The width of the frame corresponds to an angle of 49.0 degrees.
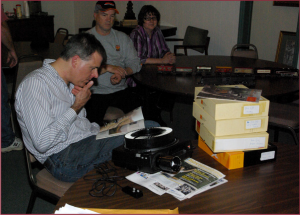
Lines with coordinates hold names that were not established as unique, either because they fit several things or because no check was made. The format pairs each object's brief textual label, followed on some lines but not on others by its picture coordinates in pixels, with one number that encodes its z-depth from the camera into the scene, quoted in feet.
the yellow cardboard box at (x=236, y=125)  4.59
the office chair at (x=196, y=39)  15.17
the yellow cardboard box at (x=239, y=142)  4.64
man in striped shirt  5.17
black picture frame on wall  13.87
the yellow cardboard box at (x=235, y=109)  4.51
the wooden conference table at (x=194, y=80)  7.96
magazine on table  4.67
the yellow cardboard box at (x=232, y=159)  4.60
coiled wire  4.11
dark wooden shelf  20.11
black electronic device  4.27
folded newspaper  4.06
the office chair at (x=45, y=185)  5.49
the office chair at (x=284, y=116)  8.45
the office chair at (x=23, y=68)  8.91
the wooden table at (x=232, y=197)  3.79
